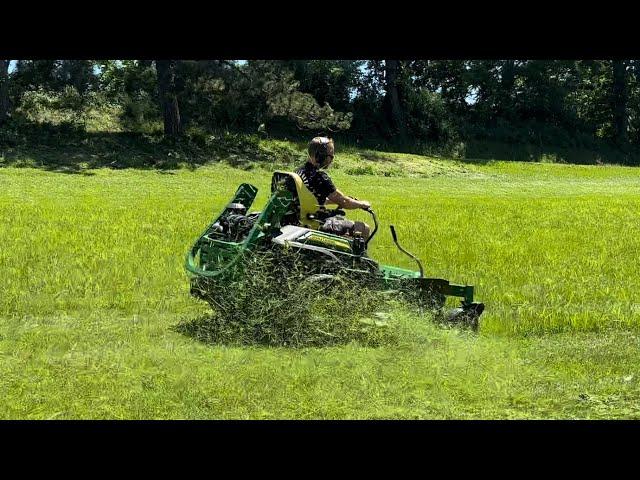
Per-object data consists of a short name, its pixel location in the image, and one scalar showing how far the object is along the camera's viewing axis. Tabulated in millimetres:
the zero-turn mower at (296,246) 7852
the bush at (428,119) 44688
